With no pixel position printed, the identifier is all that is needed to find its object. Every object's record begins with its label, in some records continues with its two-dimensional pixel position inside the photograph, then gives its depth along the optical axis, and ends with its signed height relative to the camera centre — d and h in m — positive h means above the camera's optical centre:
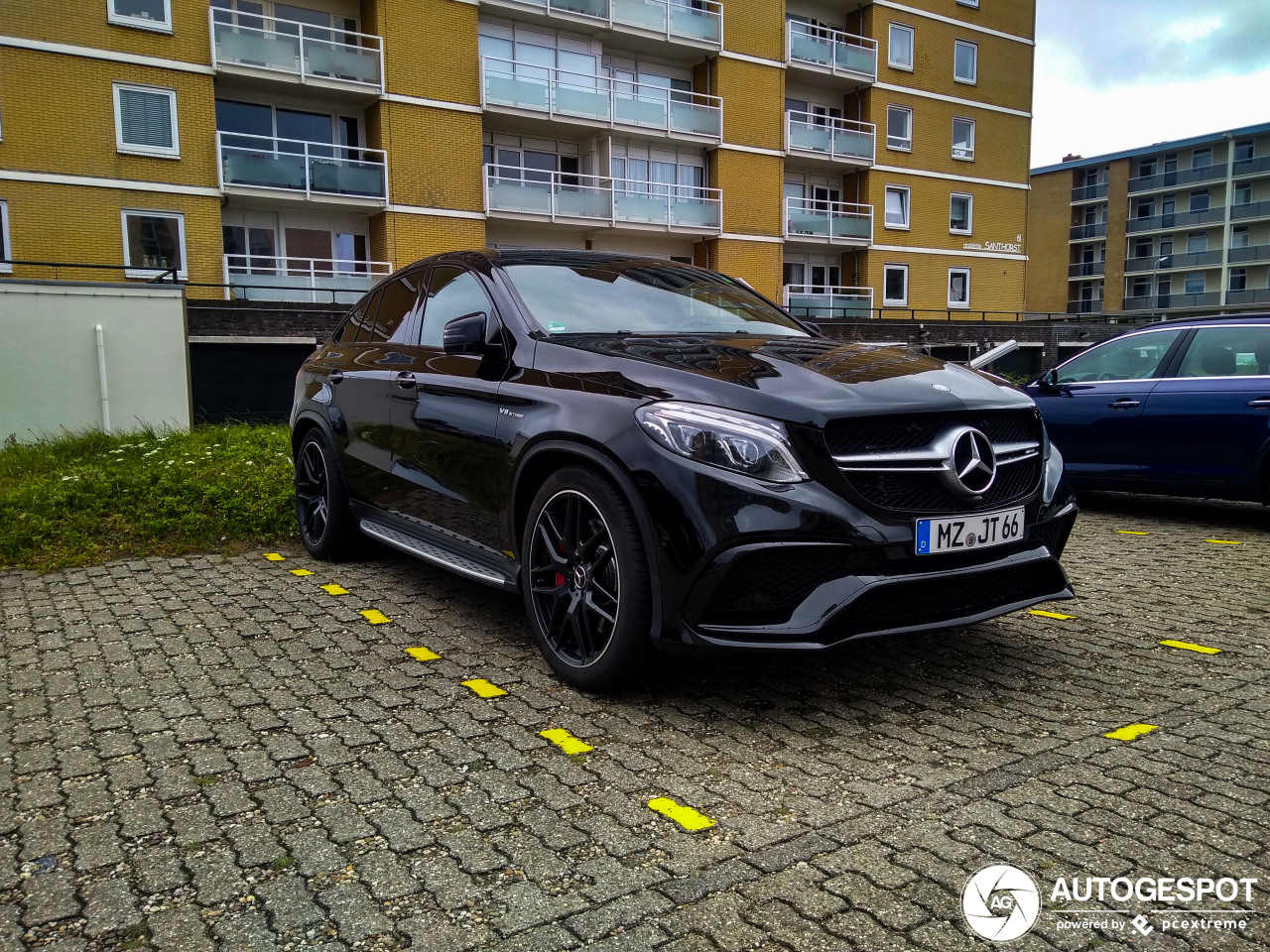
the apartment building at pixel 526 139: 22.53 +6.27
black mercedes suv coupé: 3.12 -0.46
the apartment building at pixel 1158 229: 64.31 +8.14
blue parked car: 6.99 -0.51
